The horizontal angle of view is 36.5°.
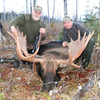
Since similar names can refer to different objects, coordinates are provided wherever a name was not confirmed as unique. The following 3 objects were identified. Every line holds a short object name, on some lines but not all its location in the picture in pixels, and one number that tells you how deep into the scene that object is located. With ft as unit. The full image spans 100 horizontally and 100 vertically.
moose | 11.50
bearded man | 16.73
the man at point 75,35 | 15.76
